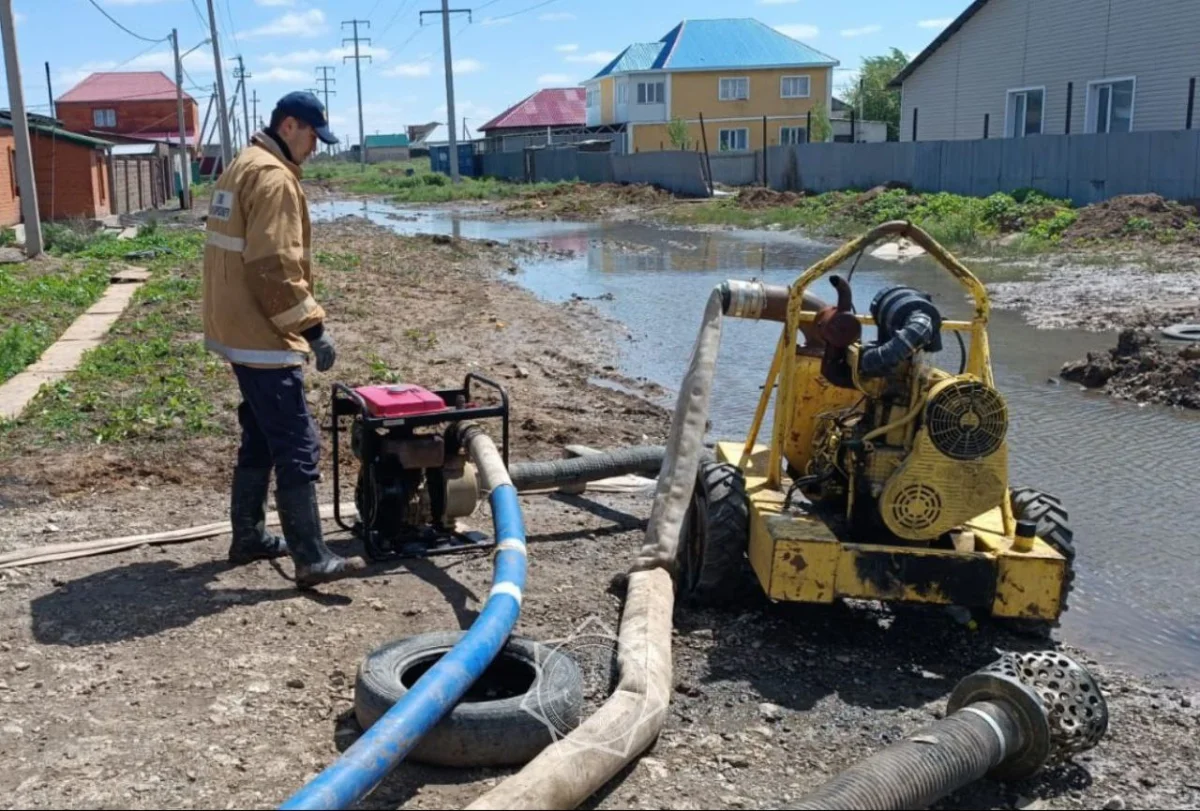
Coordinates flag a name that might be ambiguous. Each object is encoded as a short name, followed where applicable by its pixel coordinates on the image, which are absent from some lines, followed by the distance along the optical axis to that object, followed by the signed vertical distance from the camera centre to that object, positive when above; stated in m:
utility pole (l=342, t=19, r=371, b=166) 107.51 +10.02
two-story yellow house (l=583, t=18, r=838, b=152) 66.88 +5.42
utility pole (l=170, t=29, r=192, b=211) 42.22 +0.73
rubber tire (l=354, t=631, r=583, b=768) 3.90 -1.72
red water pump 5.81 -1.39
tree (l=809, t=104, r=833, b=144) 59.44 +2.92
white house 29.25 +3.16
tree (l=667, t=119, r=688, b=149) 63.06 +2.83
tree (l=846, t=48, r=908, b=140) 79.56 +6.17
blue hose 3.26 -1.56
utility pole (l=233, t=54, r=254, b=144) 86.56 +8.07
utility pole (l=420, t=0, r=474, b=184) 62.03 +4.85
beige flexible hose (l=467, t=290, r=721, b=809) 3.49 -1.69
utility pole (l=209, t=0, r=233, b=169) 43.12 +2.87
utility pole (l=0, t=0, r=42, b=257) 21.56 +1.10
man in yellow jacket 5.32 -0.51
